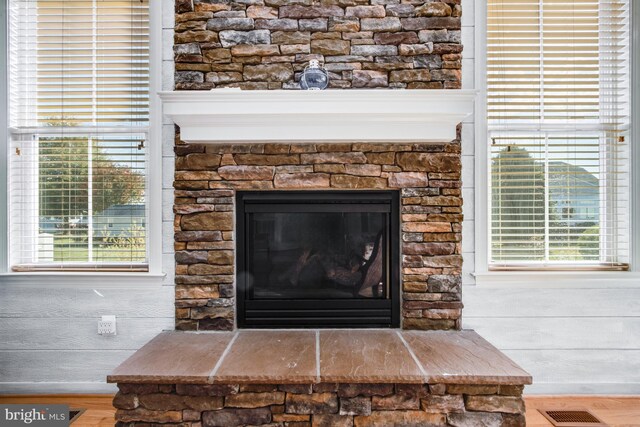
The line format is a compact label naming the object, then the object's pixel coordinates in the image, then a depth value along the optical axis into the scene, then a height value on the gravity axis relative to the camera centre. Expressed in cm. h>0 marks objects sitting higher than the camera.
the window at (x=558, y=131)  228 +46
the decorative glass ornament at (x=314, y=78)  205 +68
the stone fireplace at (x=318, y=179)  196 +18
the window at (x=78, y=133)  228 +45
